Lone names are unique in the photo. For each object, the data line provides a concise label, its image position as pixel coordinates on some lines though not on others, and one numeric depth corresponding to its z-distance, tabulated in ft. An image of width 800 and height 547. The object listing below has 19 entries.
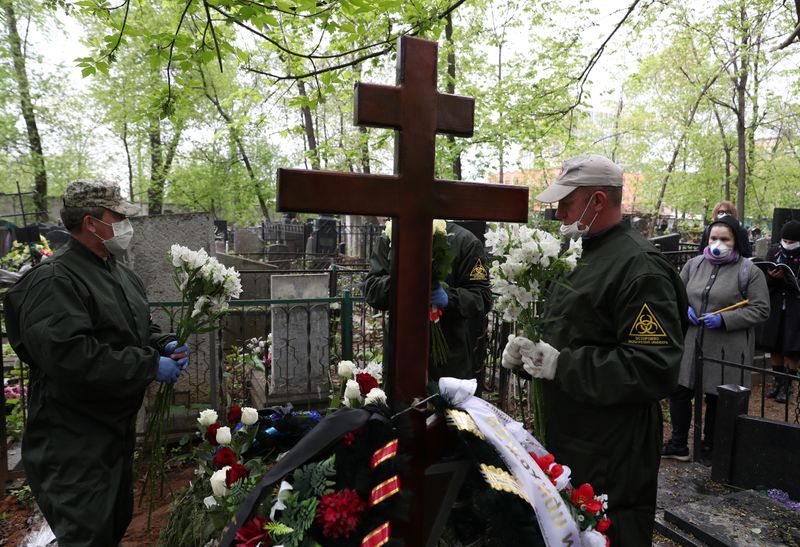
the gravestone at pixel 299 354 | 16.79
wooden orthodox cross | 4.69
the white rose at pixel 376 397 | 5.00
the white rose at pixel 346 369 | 6.36
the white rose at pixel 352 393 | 5.53
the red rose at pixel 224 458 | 5.62
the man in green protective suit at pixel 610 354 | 6.58
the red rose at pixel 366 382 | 5.73
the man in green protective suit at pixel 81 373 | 7.66
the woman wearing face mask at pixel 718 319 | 14.64
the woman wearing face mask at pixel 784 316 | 19.26
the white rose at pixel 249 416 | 6.40
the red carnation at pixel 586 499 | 4.98
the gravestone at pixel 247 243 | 50.55
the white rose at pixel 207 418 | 7.03
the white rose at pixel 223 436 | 6.08
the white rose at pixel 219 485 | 5.13
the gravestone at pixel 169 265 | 15.58
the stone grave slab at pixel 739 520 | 9.38
